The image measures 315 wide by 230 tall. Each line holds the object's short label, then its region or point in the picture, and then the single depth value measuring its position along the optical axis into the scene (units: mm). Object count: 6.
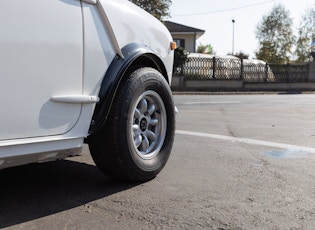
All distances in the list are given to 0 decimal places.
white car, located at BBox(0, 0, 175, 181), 2686
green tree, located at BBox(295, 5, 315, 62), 45906
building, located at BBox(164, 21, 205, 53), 40469
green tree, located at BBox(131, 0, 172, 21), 30850
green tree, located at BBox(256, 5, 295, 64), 45750
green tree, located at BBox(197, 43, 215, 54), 60050
